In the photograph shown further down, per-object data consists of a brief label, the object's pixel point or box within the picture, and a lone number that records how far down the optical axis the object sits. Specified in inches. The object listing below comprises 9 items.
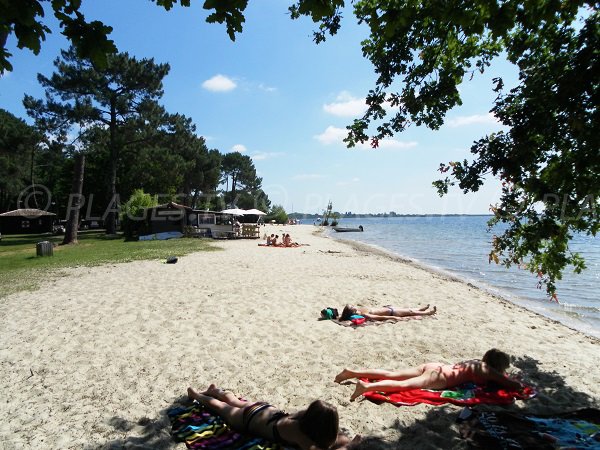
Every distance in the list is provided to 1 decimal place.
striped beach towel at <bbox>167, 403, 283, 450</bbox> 130.7
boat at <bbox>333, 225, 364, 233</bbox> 2486.5
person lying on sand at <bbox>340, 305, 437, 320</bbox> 283.6
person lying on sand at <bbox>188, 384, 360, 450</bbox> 123.5
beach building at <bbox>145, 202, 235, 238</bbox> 1122.7
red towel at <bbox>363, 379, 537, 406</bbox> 164.7
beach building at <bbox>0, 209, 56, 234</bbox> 1426.3
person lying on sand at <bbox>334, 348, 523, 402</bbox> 171.9
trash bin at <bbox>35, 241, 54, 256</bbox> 654.5
